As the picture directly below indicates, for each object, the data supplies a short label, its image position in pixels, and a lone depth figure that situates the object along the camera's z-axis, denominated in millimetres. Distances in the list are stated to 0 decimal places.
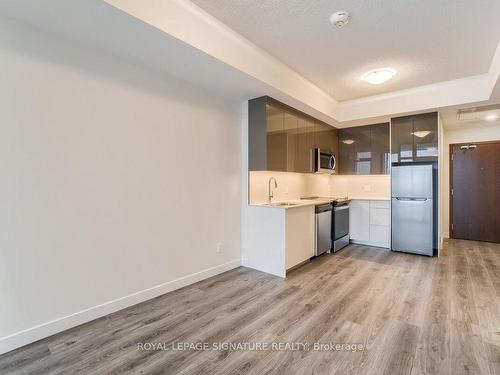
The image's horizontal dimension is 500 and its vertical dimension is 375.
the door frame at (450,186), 5641
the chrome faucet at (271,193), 4094
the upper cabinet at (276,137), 3488
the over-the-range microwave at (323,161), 4527
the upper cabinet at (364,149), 4883
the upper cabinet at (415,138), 4200
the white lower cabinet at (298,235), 3416
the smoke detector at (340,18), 2265
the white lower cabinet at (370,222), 4680
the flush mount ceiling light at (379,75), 3386
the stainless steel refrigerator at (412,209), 4211
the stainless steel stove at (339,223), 4449
